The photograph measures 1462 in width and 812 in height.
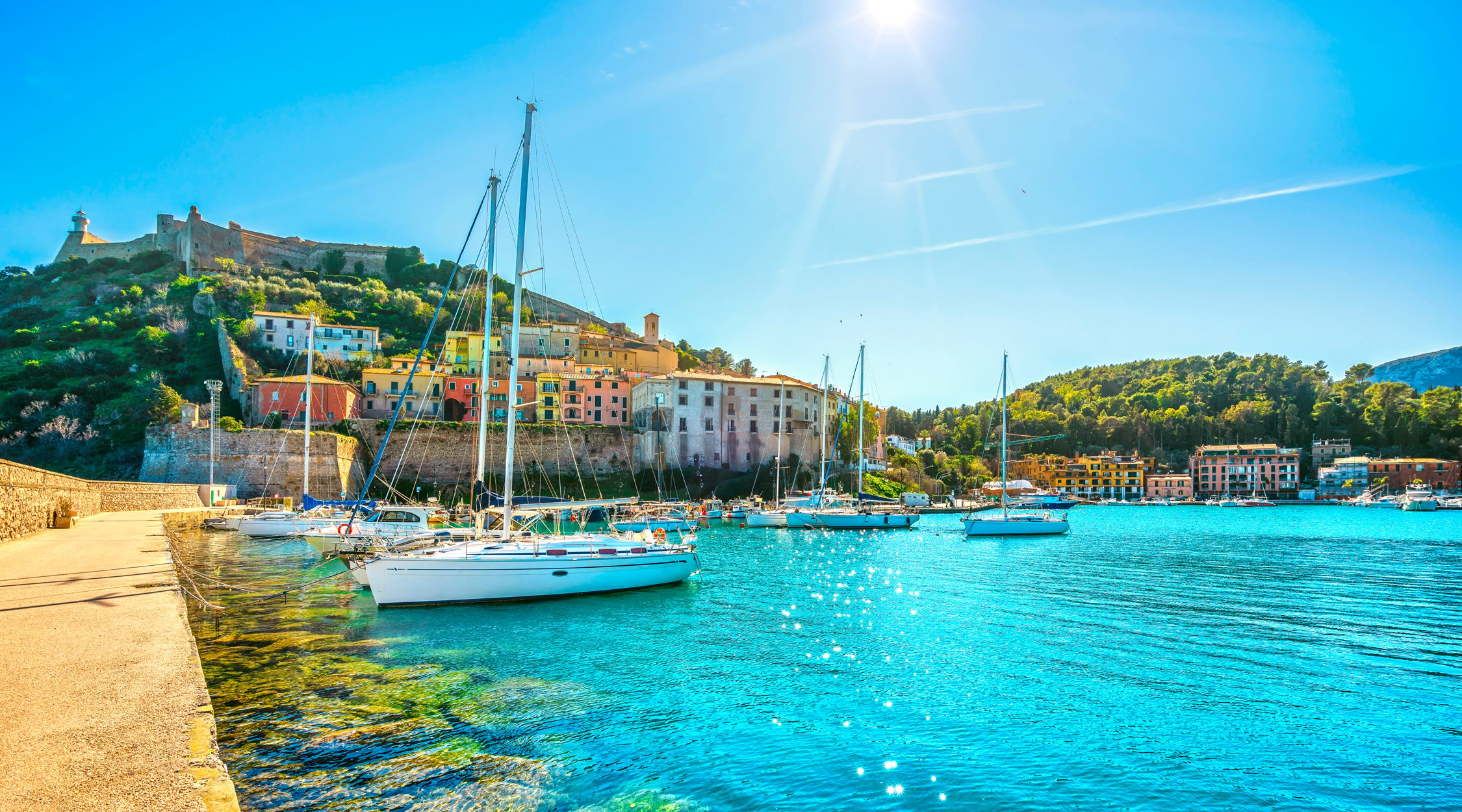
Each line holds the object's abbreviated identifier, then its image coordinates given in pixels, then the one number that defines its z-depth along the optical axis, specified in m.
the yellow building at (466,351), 65.44
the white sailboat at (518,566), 15.78
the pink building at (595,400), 64.88
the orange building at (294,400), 54.16
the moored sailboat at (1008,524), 42.12
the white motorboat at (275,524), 30.31
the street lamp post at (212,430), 41.91
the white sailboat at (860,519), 44.56
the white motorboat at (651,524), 36.81
